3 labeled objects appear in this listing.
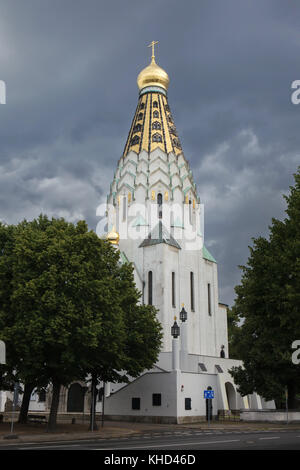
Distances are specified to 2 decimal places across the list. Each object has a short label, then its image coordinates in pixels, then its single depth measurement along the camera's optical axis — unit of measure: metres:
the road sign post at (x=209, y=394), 27.35
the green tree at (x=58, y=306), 23.41
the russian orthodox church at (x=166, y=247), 43.25
